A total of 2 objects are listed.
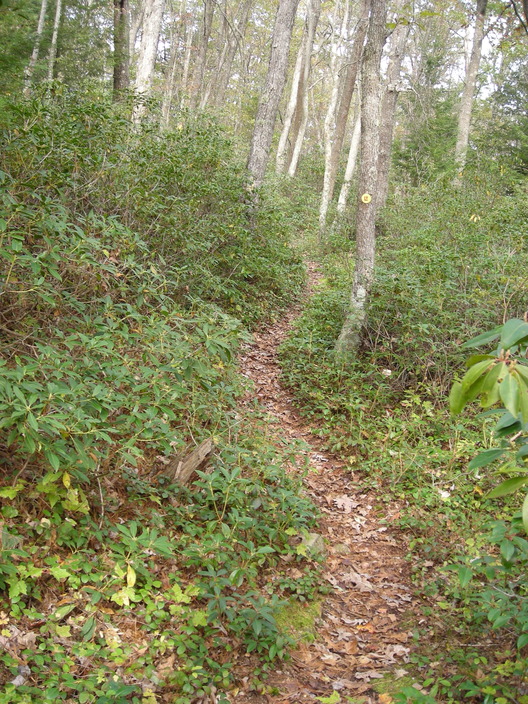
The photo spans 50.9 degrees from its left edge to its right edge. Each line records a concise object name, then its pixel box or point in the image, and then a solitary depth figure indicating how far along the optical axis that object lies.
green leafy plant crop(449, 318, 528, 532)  1.39
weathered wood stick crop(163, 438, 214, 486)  4.58
